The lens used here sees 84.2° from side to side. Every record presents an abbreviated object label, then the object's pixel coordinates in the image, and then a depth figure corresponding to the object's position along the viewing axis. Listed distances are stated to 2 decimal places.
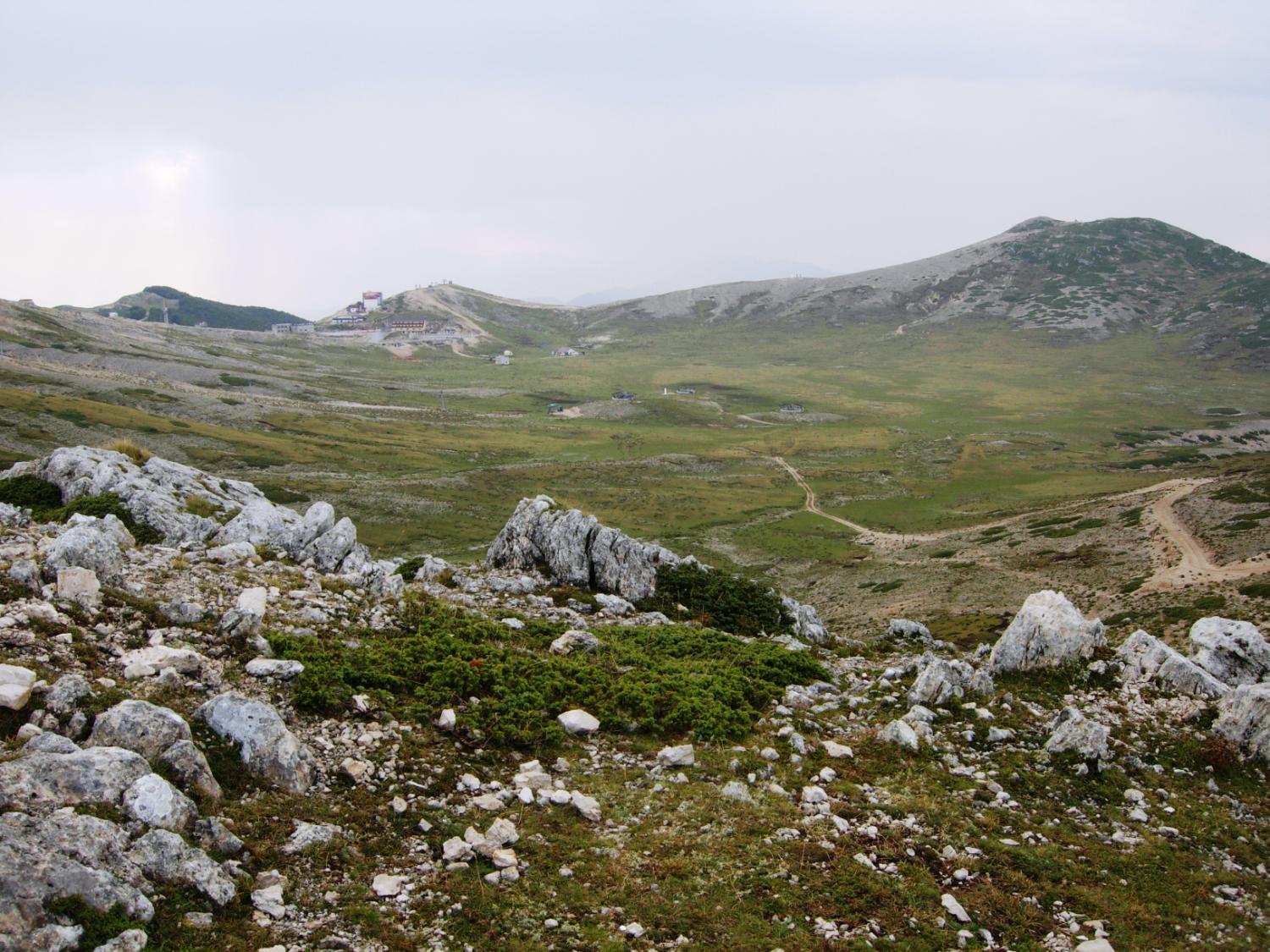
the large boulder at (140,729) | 11.90
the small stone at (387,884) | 11.26
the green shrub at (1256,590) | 44.17
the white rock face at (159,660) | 14.48
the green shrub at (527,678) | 17.03
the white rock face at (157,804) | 10.58
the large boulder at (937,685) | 21.45
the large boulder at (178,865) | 10.05
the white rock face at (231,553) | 23.88
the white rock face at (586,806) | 14.39
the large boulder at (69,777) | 9.90
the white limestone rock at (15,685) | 11.52
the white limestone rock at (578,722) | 17.94
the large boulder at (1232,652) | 25.23
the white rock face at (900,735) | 18.75
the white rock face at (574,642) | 22.88
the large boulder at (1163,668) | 22.09
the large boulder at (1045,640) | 25.02
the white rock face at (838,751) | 18.20
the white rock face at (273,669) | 16.06
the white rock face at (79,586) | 16.36
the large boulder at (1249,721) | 19.25
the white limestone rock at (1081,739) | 18.55
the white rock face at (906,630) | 35.59
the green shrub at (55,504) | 26.59
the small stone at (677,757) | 17.06
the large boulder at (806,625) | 33.45
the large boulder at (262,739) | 13.15
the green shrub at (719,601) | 32.91
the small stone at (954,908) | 12.48
